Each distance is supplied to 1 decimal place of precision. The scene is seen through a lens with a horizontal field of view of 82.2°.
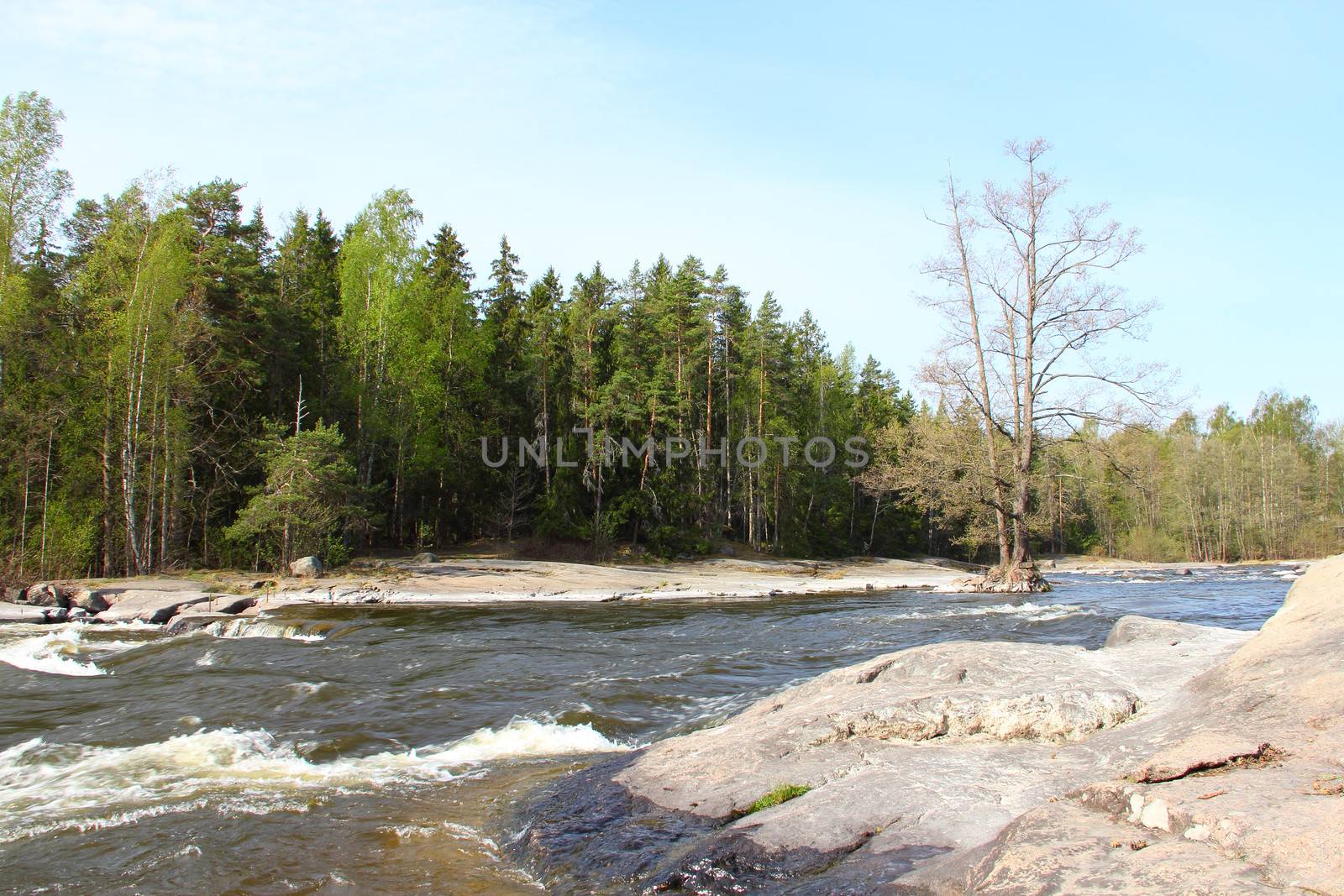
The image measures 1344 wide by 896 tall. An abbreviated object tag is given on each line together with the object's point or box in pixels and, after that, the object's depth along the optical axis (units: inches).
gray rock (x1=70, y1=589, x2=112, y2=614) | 765.9
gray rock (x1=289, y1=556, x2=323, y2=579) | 1005.8
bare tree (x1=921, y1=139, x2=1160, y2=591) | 901.2
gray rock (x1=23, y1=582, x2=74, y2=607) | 784.9
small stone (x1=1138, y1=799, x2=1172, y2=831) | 136.8
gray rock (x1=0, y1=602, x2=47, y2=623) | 704.4
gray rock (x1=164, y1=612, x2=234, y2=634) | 698.8
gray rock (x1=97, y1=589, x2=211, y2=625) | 742.5
